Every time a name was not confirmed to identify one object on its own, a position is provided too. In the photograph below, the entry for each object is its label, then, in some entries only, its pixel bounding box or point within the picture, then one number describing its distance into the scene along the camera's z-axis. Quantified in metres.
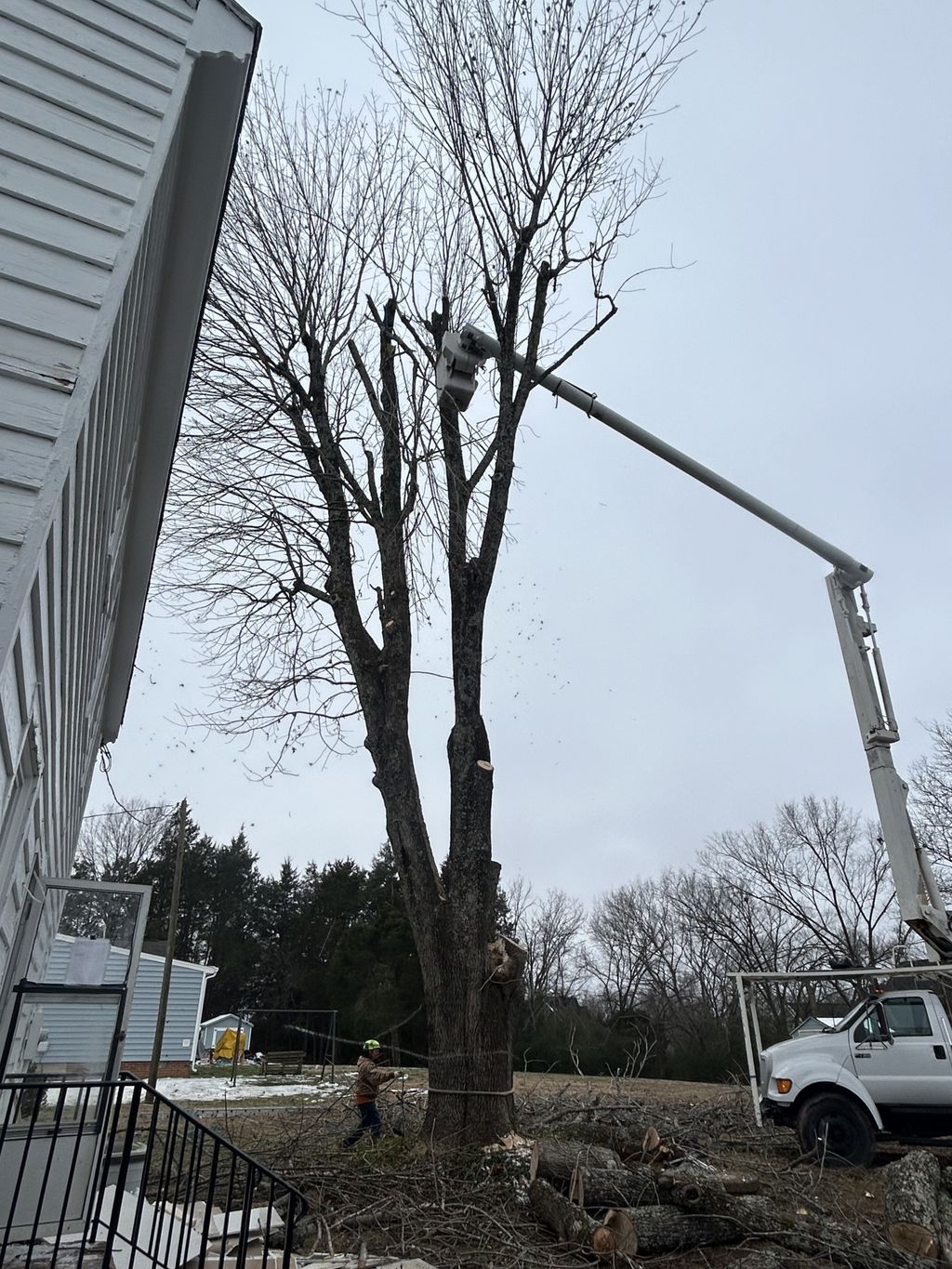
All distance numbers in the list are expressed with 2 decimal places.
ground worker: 7.99
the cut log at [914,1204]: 5.97
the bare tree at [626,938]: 46.31
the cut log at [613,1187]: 5.65
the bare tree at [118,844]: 36.00
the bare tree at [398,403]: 8.01
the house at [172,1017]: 24.36
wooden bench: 24.33
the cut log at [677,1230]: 5.38
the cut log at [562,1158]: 5.84
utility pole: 17.97
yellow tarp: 29.06
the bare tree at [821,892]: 34.59
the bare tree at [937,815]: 25.78
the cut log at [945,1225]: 5.87
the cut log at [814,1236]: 5.38
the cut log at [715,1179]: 5.91
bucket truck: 8.74
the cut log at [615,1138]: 6.82
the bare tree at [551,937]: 49.31
